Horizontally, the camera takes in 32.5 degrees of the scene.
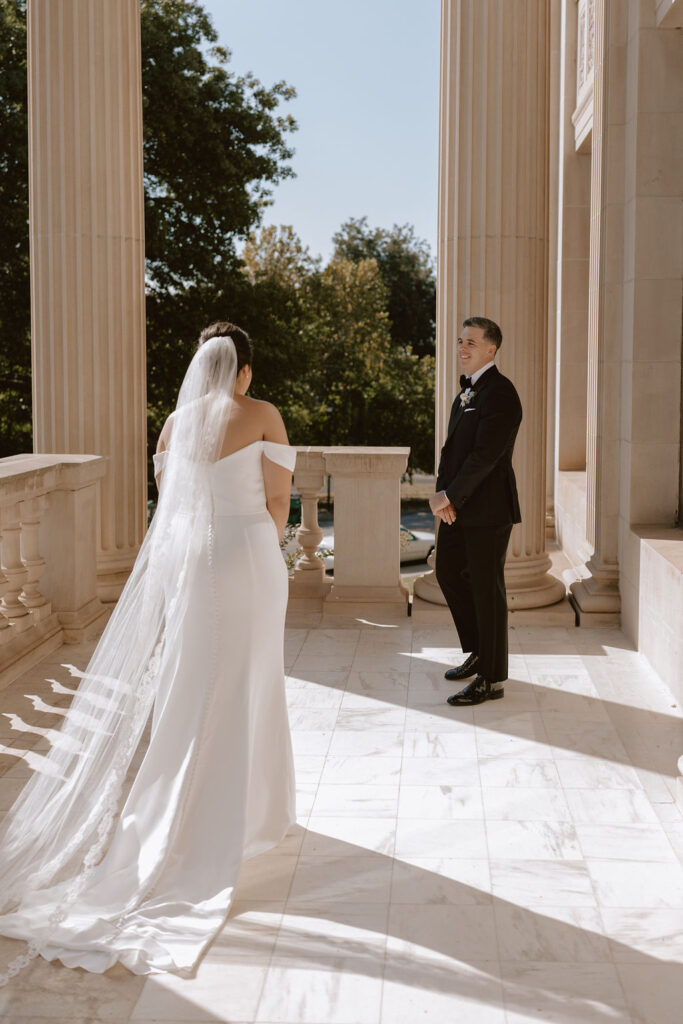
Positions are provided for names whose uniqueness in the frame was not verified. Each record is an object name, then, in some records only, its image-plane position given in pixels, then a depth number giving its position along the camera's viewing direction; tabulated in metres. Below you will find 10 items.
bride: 4.84
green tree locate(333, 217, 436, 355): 61.81
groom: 7.47
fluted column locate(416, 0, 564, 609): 9.99
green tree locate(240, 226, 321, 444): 30.56
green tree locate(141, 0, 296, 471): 29.53
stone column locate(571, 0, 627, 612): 9.60
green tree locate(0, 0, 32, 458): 27.53
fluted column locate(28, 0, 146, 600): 10.10
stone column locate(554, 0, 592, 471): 14.48
